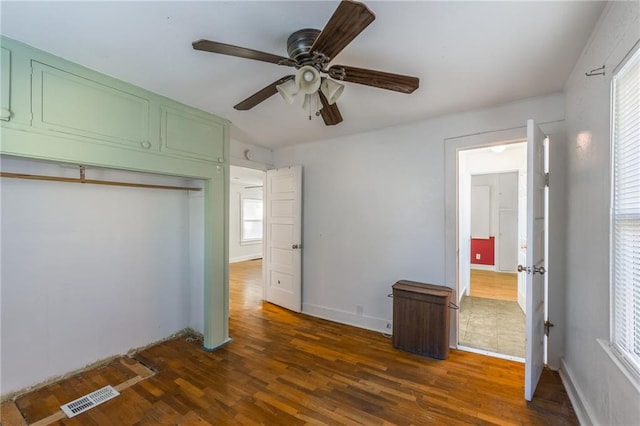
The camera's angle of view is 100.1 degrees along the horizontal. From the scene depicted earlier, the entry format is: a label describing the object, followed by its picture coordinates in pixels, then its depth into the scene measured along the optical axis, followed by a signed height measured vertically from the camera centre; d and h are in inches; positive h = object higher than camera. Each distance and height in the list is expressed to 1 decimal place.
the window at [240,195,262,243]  324.8 -10.1
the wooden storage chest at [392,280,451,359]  103.5 -42.7
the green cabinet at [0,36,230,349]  67.1 +24.7
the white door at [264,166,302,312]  154.0 -16.0
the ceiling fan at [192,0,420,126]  45.6 +32.4
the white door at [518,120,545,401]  79.5 -15.1
